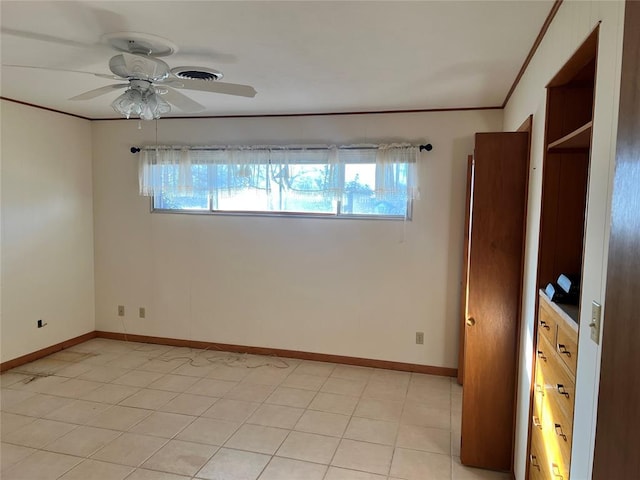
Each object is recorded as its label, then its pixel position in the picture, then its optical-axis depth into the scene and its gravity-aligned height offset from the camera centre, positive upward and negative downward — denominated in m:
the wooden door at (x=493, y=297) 2.38 -0.46
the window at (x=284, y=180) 3.88 +0.29
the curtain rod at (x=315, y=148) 3.80 +0.58
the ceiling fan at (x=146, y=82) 2.11 +0.66
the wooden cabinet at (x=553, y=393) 1.48 -0.68
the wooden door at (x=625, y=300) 0.78 -0.16
